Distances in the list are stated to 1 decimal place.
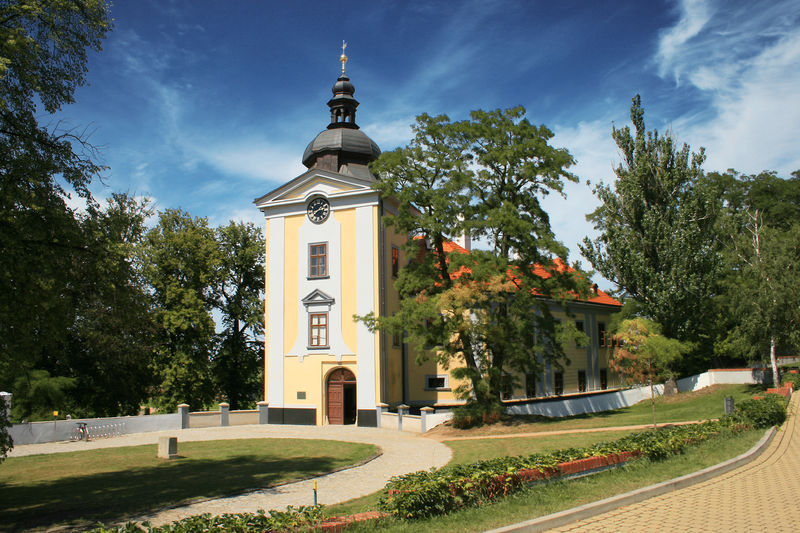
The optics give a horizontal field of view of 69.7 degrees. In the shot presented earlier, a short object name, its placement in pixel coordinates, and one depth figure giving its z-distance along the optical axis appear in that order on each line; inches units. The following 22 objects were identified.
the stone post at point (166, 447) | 738.2
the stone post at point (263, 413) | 1206.9
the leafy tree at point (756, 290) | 1127.6
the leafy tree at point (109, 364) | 1238.3
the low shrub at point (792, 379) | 1180.7
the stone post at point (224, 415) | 1173.1
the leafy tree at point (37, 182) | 414.3
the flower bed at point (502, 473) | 342.6
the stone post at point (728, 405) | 817.4
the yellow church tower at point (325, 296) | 1169.4
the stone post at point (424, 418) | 1013.2
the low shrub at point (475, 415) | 977.5
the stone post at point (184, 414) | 1135.6
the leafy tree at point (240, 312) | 1534.2
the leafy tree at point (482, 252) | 967.6
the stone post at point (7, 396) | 811.7
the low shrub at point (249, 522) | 275.6
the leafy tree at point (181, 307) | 1382.9
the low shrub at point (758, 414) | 662.5
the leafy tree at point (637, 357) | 782.5
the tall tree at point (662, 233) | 1275.8
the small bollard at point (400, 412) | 1062.4
